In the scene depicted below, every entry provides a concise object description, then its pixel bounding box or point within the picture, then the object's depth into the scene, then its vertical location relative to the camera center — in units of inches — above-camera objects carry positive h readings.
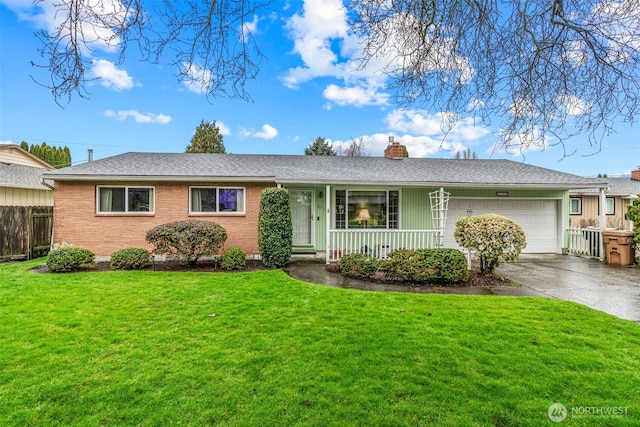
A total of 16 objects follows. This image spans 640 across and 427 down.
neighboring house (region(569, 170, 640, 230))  722.8 +24.7
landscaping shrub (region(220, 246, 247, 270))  341.1 -48.1
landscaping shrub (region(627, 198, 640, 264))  363.3 -0.3
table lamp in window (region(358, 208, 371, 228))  443.4 +1.0
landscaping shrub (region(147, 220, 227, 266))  335.0 -24.4
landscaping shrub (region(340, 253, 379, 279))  305.7 -49.3
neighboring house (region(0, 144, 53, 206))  503.8 +49.7
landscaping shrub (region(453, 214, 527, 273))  286.8 -19.9
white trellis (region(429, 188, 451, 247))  387.5 +13.1
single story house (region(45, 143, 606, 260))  386.0 +24.8
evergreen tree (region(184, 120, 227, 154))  1124.5 +284.8
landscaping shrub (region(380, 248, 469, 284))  285.0 -46.8
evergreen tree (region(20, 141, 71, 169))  1010.7 +219.3
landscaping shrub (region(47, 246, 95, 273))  316.8 -44.0
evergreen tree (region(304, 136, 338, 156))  1010.7 +228.8
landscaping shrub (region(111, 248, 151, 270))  335.0 -46.4
